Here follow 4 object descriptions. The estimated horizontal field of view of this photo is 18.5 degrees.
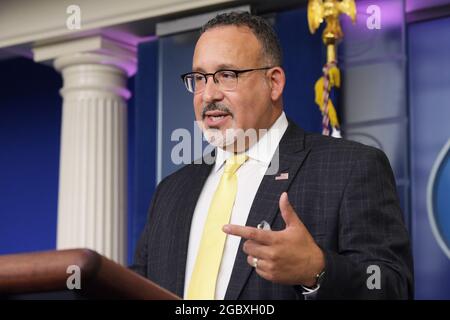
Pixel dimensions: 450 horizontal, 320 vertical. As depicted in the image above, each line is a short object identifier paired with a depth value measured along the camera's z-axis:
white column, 4.76
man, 2.01
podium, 1.47
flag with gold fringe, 3.77
